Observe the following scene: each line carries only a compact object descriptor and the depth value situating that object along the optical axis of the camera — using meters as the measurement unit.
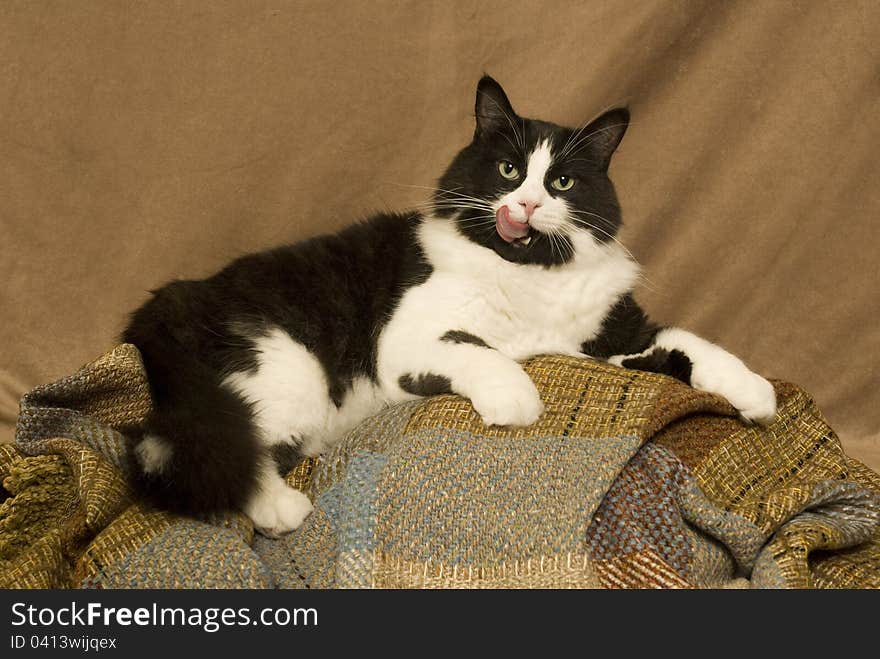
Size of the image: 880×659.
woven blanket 1.28
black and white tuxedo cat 1.41
